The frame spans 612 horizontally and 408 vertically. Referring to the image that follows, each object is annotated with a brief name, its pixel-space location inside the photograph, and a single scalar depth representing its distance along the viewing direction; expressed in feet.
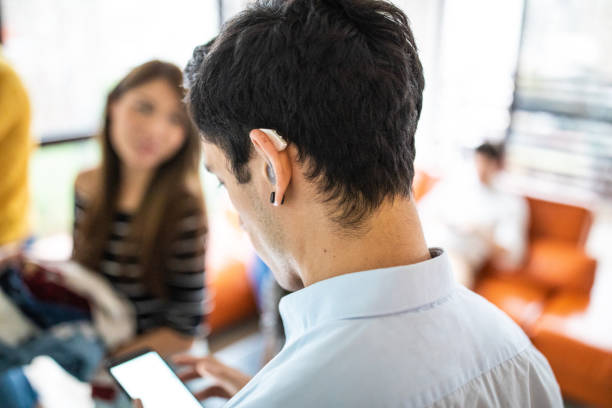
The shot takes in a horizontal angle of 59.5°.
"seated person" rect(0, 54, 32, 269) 5.40
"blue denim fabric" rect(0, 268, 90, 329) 4.68
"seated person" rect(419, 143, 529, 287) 10.04
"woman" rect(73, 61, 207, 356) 5.18
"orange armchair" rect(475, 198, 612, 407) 8.07
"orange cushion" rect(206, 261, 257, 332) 9.73
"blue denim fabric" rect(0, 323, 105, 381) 4.45
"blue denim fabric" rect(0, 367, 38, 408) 4.78
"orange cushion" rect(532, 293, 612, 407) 7.96
